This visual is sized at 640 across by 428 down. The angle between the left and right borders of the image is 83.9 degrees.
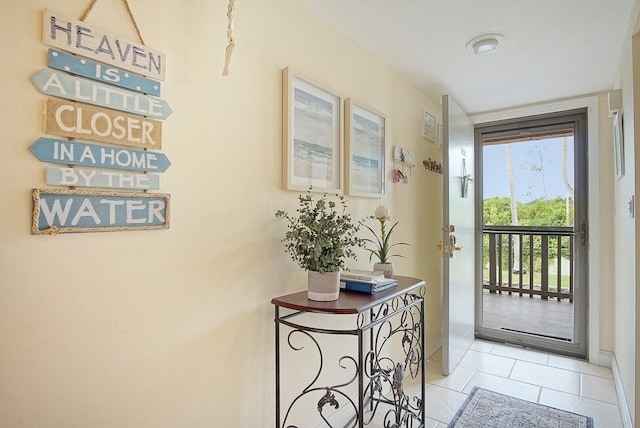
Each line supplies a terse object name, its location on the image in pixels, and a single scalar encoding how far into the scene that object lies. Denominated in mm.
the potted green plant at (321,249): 1402
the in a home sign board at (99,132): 897
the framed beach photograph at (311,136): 1551
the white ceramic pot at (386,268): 1857
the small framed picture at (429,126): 2889
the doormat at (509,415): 1989
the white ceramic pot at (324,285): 1413
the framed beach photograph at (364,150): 1931
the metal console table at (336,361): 1392
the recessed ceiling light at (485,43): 1971
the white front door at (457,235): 2625
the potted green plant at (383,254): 1860
